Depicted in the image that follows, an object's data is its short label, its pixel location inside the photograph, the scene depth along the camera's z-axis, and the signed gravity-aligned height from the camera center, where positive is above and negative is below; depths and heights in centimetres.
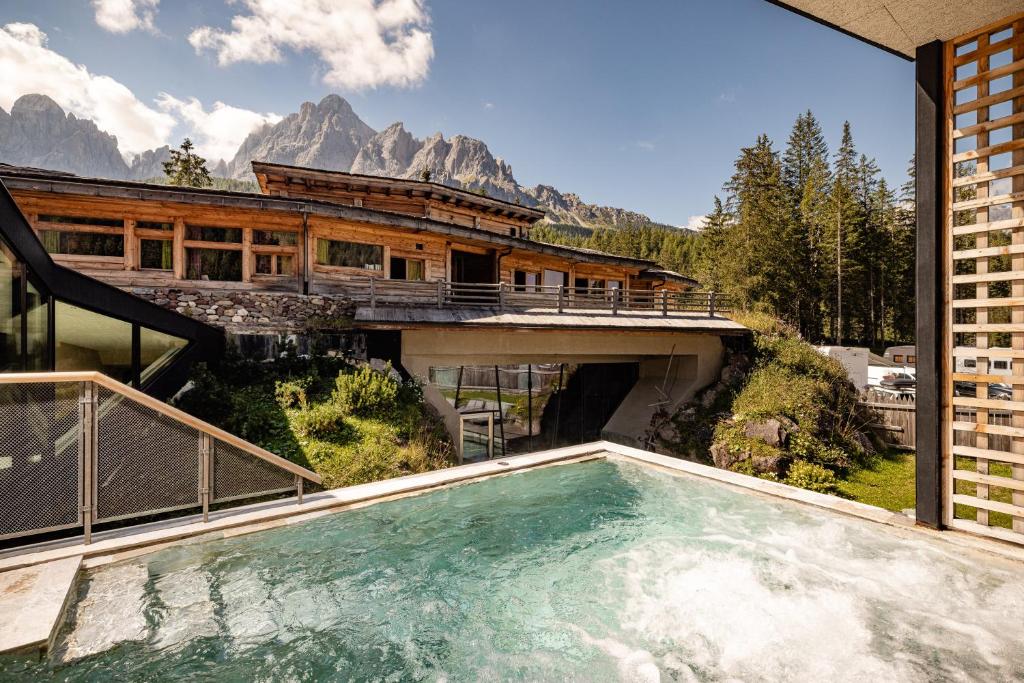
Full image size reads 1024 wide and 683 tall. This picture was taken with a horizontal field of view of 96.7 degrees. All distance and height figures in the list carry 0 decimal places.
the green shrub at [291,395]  1109 -133
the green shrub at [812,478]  1373 -418
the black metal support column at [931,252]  576 +115
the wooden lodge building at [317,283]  1367 +199
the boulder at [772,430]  1534 -305
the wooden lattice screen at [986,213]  530 +157
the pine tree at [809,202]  3906 +1238
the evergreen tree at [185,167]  4528 +1755
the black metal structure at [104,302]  562 +64
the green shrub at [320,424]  1008 -187
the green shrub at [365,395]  1127 -135
